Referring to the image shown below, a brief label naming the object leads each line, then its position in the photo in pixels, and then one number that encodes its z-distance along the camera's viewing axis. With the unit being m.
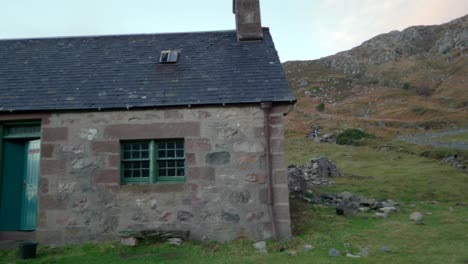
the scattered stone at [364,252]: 8.90
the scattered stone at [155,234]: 10.41
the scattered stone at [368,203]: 14.68
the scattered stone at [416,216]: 12.17
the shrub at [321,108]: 84.68
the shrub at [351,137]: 42.64
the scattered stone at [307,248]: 9.51
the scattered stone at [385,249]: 9.15
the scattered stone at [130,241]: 10.24
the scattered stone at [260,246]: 9.79
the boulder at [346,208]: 13.20
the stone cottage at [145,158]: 10.88
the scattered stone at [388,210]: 13.60
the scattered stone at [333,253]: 8.89
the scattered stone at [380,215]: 12.92
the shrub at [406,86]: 110.12
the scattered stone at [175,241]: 10.24
